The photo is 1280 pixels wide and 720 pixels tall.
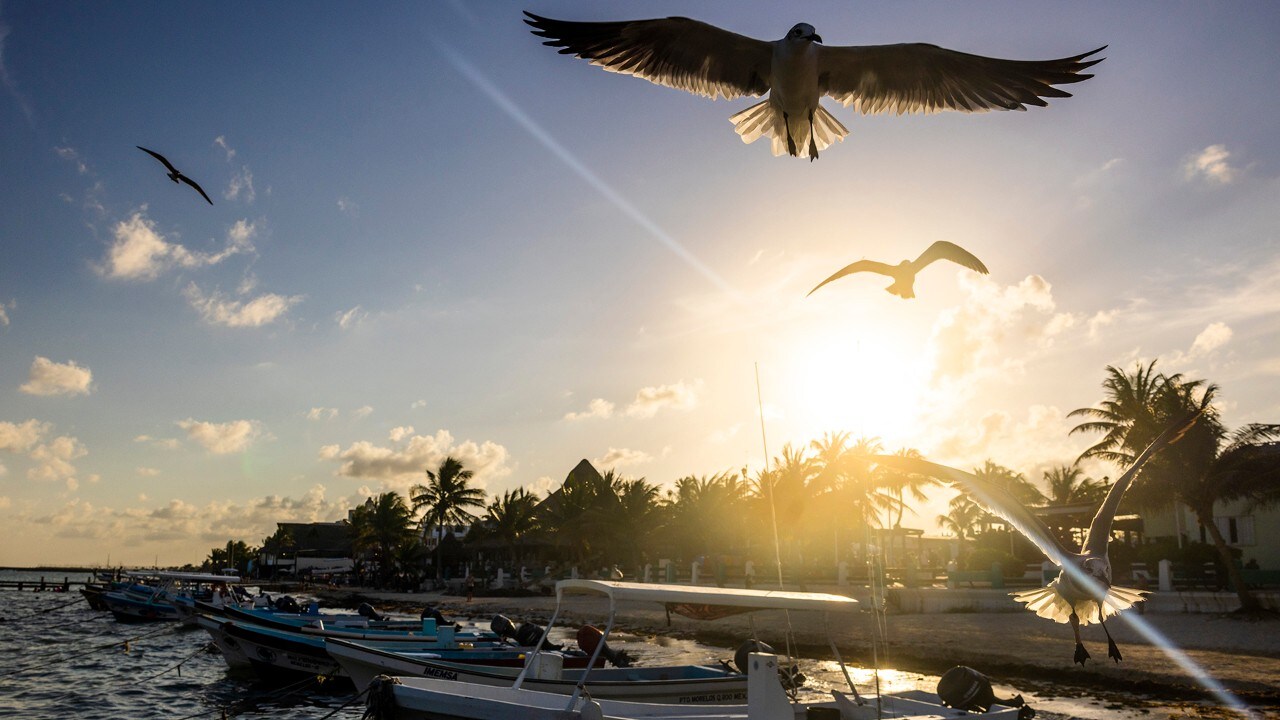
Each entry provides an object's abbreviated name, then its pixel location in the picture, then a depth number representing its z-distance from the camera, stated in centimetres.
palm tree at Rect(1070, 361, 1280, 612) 2641
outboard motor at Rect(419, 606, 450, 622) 2253
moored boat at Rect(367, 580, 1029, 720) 830
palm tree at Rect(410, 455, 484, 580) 7150
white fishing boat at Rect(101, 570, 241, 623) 3712
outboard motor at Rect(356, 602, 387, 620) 2703
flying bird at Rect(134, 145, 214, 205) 1185
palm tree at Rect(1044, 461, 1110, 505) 6028
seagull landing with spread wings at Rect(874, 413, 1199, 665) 776
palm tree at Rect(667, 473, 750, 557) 5244
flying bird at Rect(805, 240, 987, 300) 668
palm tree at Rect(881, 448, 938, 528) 4255
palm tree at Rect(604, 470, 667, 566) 5306
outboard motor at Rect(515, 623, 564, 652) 1930
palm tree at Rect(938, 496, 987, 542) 8181
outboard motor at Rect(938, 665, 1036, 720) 1027
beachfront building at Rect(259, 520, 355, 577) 10300
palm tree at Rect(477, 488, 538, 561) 6419
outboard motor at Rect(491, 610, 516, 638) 2050
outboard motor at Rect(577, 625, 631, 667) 1509
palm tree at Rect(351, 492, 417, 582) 7612
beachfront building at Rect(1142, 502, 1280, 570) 3244
